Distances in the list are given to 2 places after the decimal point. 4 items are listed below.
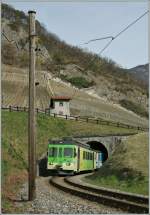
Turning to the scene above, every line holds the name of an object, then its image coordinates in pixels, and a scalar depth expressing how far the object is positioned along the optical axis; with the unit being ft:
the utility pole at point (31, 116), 61.82
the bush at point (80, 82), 390.73
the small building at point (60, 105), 213.05
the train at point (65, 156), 118.42
